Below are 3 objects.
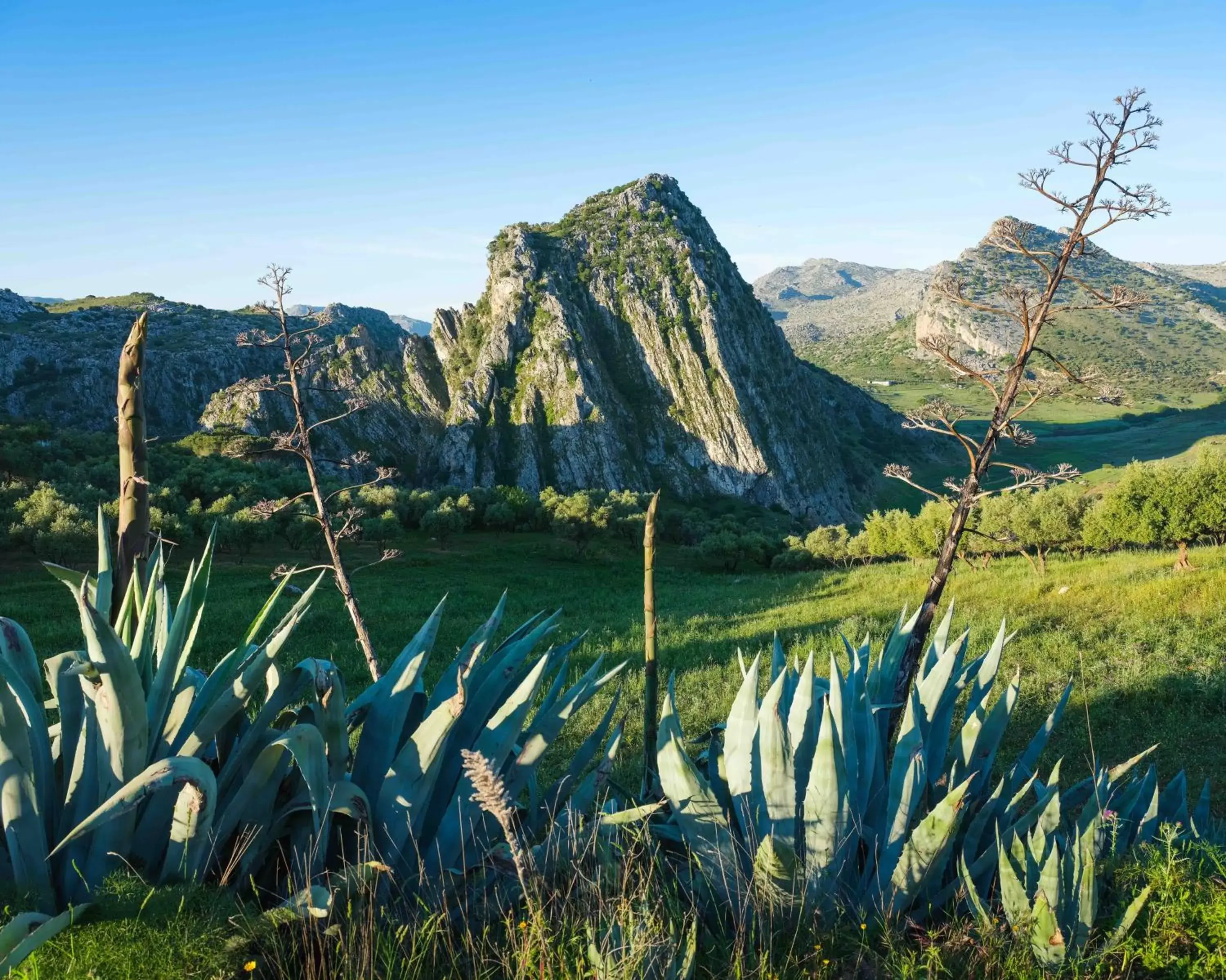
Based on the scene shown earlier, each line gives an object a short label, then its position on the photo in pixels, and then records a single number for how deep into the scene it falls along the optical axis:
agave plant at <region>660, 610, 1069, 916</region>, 3.12
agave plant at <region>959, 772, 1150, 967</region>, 2.80
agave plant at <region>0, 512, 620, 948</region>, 2.49
